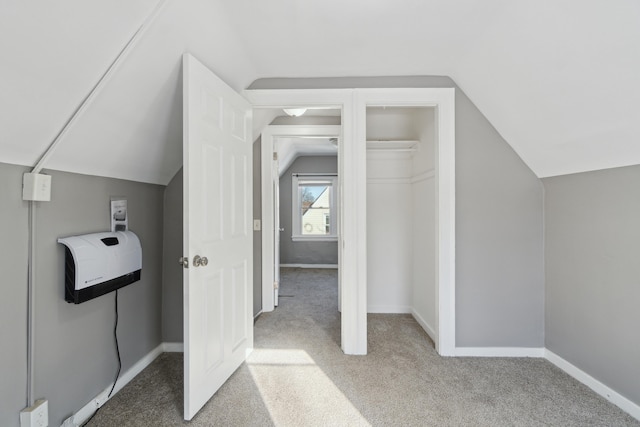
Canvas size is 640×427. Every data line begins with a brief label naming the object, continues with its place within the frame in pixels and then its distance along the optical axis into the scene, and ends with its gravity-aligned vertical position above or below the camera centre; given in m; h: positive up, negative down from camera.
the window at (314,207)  6.23 +0.18
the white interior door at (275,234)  3.39 -0.22
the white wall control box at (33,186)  1.27 +0.13
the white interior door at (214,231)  1.58 -0.09
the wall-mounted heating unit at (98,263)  1.43 -0.25
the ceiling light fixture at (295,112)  3.10 +1.09
